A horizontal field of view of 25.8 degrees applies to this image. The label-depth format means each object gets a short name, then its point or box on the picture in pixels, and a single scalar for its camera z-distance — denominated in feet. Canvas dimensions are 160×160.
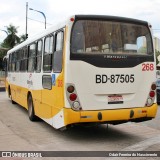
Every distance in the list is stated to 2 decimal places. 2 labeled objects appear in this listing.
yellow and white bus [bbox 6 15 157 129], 26.37
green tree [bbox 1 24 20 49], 250.98
